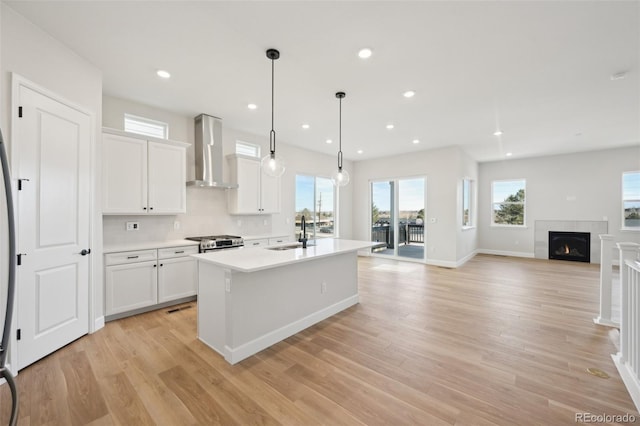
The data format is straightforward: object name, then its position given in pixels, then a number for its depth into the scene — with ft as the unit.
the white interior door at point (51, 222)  7.51
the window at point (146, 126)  12.82
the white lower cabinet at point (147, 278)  10.63
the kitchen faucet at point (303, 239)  11.02
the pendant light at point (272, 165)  9.65
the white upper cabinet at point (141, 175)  10.99
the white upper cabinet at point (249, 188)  16.07
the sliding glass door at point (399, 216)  23.84
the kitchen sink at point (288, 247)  10.93
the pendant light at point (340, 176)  11.94
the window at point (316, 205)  21.93
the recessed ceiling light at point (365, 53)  8.60
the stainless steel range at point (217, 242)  13.00
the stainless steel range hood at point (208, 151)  14.38
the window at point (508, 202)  26.02
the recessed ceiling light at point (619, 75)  9.93
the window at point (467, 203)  23.71
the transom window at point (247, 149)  17.67
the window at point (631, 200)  20.92
